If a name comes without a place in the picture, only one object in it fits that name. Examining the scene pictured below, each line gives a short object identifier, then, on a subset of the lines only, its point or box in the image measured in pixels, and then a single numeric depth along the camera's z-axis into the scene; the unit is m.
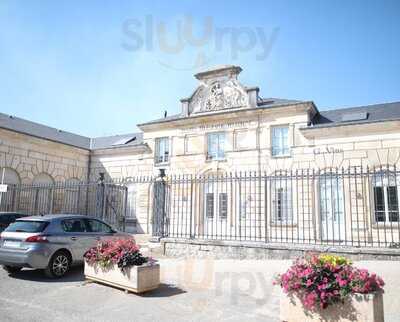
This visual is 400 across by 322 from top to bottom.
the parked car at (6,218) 10.86
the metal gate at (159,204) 11.35
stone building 14.11
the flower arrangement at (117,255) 6.75
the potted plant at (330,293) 4.21
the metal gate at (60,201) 16.16
